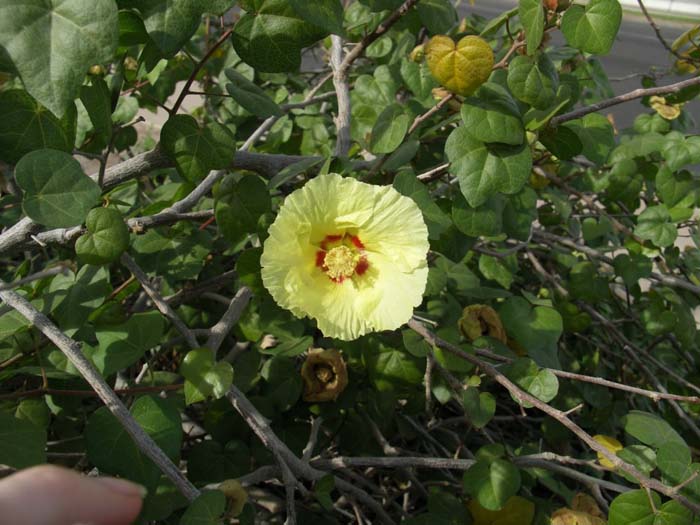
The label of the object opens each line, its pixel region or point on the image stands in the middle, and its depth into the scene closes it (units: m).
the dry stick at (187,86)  0.26
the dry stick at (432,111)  0.29
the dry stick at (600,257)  0.40
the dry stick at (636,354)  0.40
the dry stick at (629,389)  0.28
